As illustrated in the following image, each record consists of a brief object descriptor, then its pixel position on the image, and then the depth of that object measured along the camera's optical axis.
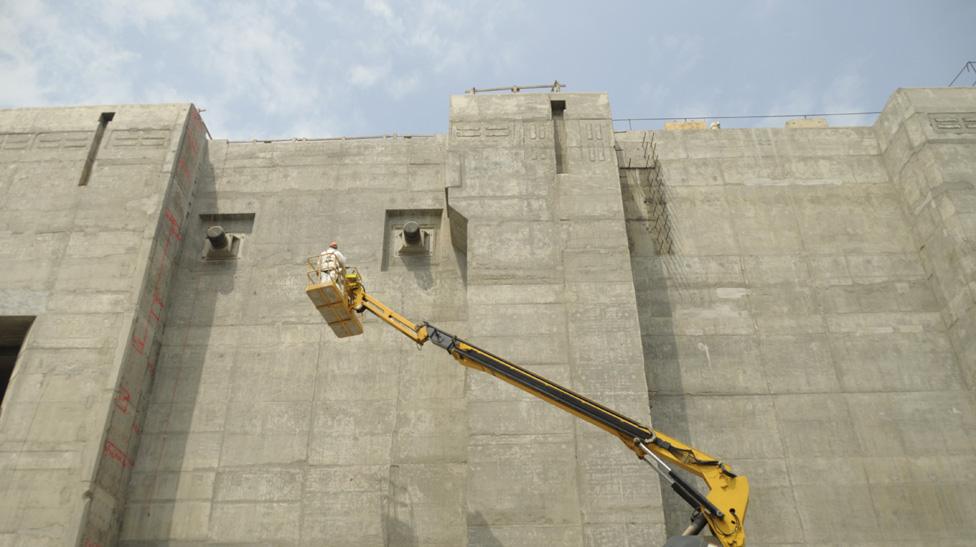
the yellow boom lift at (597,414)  13.38
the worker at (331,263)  15.44
